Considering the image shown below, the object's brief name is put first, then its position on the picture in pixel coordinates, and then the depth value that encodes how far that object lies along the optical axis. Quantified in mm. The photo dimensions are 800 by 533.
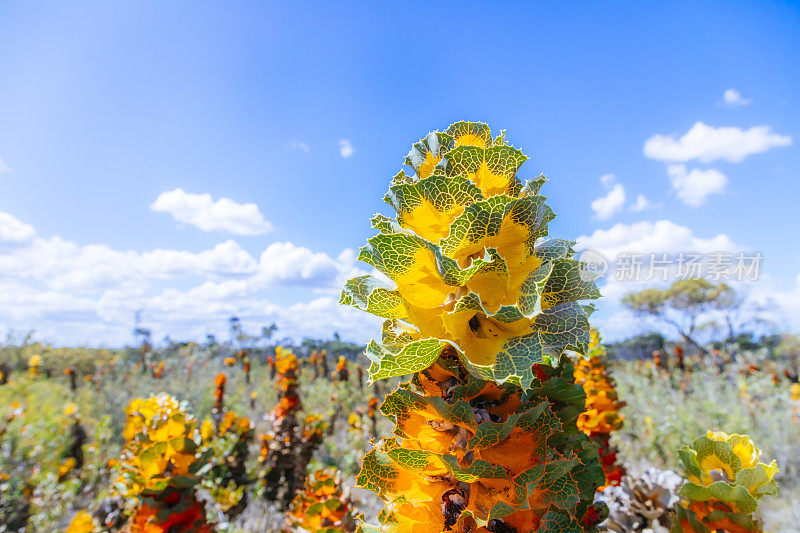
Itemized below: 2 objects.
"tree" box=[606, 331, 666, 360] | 25528
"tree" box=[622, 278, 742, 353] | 20516
